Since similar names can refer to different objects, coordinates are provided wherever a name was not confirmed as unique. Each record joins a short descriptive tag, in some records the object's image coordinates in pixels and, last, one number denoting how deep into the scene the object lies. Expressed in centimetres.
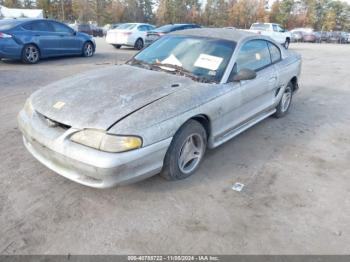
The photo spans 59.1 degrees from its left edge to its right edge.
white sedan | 1634
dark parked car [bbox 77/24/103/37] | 3253
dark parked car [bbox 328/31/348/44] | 3975
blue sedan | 930
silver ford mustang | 268
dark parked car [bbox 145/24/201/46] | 1605
